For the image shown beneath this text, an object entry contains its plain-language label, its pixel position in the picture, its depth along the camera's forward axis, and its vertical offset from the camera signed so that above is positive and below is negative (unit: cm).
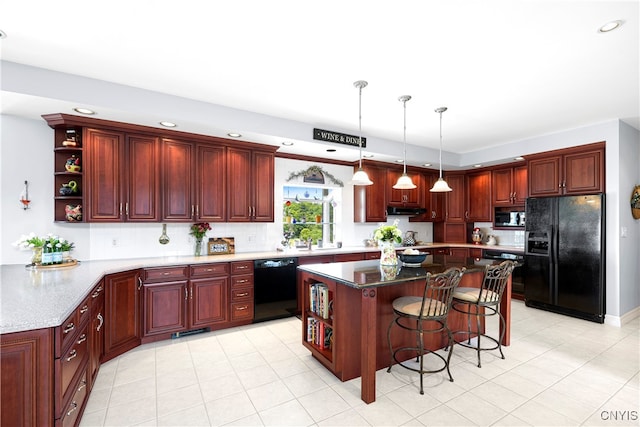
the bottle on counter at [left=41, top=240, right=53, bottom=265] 295 -38
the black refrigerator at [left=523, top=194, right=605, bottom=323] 396 -61
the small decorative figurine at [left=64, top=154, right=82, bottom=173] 320 +55
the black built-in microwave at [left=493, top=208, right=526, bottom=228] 543 -10
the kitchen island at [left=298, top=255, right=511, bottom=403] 229 -88
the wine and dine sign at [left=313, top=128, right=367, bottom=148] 412 +110
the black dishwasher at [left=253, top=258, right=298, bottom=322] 390 -101
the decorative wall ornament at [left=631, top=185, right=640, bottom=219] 411 +13
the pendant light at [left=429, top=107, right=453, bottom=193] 353 +34
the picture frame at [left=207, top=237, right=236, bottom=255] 410 -44
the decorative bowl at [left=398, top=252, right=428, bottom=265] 303 -46
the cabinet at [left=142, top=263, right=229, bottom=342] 330 -98
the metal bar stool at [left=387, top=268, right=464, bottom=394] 241 -81
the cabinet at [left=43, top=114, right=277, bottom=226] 322 +48
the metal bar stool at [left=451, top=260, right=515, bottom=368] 285 -81
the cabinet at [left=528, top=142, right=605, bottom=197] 407 +61
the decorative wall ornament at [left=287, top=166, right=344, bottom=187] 489 +66
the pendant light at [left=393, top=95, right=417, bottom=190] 341 +36
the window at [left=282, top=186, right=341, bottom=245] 488 +0
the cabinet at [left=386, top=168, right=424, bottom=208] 556 +40
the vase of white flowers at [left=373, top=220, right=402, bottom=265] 289 -26
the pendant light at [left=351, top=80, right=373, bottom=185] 308 +37
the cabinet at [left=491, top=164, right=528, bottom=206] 534 +51
